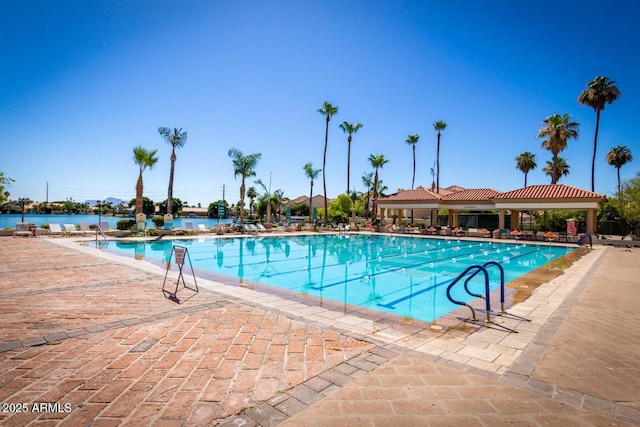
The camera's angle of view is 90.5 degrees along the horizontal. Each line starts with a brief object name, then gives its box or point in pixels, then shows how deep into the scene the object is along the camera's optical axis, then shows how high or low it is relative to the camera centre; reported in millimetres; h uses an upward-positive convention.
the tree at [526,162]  45469 +8237
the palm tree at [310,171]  49188 +6827
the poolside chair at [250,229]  26484 -1292
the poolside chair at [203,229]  24862 -1284
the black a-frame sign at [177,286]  6598 -1688
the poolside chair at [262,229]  27578 -1315
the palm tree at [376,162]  43750 +7496
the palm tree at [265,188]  32219 +3738
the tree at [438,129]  43312 +12196
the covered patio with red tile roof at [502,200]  23339 +1568
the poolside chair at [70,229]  20828 -1284
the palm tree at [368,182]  56031 +6046
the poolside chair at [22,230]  18859 -1297
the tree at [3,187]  18048 +1219
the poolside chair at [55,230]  20016 -1297
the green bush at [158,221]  25862 -749
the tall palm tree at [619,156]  38594 +7941
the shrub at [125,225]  21895 -957
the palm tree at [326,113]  36500 +11816
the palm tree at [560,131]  30500 +8553
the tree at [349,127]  39969 +11180
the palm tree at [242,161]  32344 +5395
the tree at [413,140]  48344 +11821
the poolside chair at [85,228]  21997 -1250
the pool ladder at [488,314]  5311 -1732
